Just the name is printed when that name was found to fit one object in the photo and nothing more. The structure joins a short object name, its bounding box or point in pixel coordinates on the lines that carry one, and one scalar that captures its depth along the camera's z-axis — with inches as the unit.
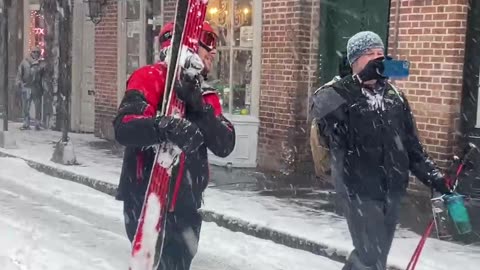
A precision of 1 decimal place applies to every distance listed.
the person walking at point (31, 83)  626.2
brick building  318.7
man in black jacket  153.7
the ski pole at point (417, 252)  169.5
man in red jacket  120.9
